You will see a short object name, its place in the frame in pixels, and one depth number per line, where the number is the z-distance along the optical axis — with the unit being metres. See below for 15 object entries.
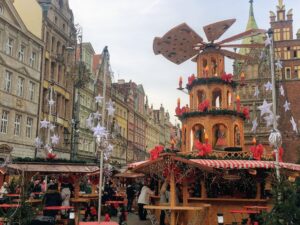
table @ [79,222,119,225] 10.33
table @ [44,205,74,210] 13.32
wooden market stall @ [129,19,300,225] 13.49
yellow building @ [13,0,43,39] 34.00
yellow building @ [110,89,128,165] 60.24
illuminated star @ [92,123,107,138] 13.26
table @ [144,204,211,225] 12.16
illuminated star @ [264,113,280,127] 13.88
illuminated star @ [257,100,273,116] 13.52
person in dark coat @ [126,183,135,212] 22.86
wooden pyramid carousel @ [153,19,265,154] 18.97
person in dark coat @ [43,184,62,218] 13.49
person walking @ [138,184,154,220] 16.75
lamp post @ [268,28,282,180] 12.80
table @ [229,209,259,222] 13.79
